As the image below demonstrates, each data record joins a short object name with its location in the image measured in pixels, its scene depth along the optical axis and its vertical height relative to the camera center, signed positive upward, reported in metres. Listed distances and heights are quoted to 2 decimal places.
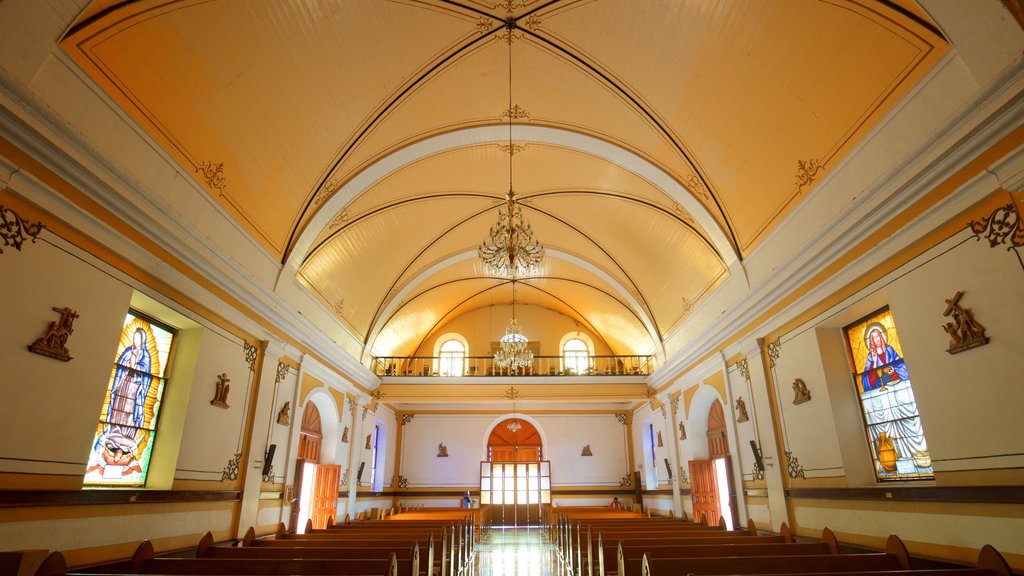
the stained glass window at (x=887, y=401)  6.29 +0.86
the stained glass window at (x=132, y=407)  6.20 +0.87
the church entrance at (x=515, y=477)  19.14 -0.01
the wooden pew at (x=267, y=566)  4.85 -0.76
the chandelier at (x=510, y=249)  8.03 +3.26
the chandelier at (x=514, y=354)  12.79 +2.84
